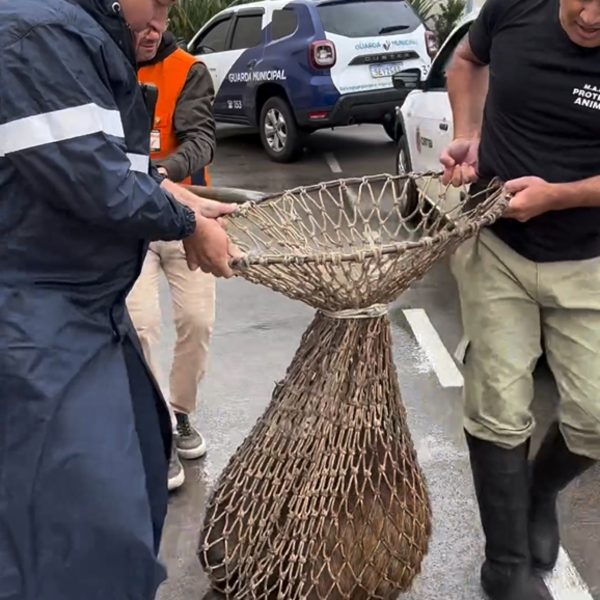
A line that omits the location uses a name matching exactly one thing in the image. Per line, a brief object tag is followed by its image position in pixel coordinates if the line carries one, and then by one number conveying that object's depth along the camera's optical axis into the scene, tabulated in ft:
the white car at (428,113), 19.56
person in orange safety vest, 11.21
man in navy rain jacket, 6.08
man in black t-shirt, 8.59
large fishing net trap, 8.38
